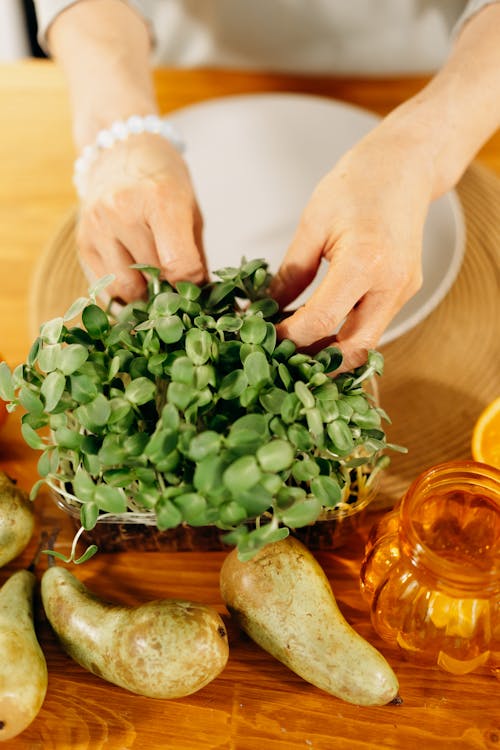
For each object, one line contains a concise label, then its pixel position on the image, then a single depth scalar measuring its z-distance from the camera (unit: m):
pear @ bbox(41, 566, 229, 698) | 0.56
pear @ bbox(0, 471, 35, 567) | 0.64
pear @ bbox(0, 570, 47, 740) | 0.55
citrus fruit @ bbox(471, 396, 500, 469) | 0.66
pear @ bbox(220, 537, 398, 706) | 0.57
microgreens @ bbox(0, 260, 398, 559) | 0.49
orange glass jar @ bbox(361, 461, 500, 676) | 0.55
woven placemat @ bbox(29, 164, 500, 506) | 0.75
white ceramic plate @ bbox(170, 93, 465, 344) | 0.93
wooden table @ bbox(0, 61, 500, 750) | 0.59
